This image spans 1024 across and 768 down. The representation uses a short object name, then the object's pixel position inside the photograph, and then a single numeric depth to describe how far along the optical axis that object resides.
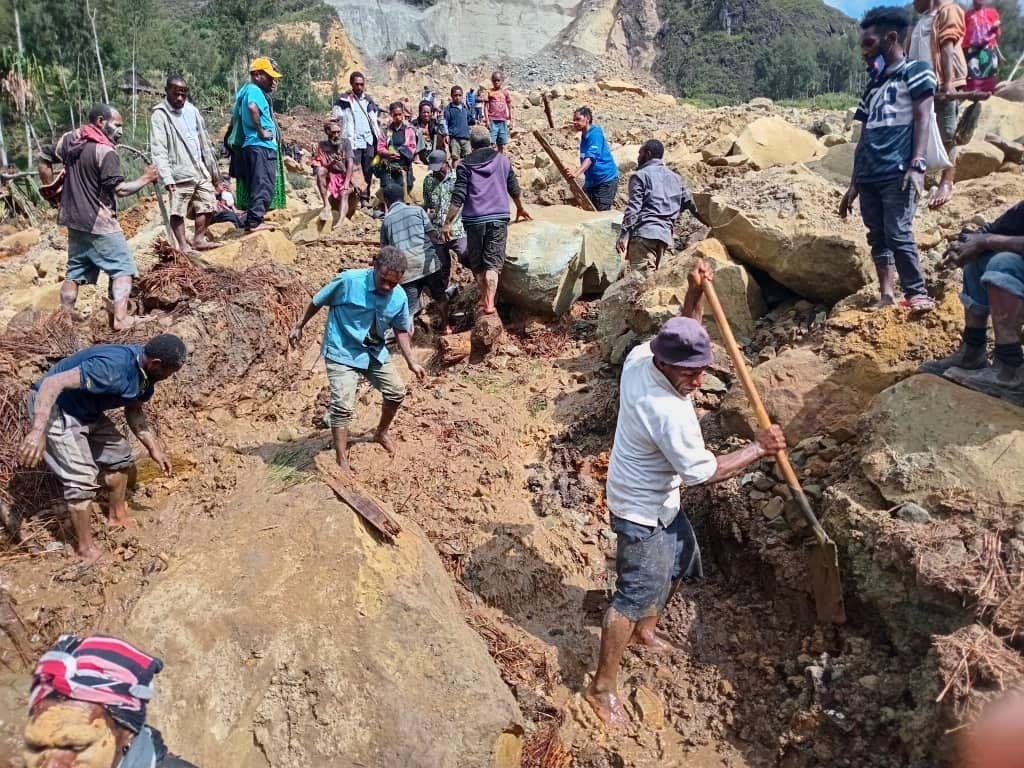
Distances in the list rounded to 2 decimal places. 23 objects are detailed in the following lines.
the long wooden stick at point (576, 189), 7.85
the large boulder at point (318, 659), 2.71
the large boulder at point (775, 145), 9.03
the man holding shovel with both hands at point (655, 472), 2.70
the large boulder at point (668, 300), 5.12
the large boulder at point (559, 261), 6.39
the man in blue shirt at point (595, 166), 7.62
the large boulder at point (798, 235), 4.70
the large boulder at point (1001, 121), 7.20
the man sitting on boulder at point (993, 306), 2.99
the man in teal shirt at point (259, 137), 6.29
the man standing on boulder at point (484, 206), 5.95
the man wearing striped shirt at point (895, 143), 3.72
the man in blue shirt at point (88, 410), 3.57
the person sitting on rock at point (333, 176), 8.84
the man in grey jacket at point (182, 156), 5.84
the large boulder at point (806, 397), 3.78
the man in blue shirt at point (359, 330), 4.17
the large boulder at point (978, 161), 6.02
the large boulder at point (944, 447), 2.84
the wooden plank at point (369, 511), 3.43
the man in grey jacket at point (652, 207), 5.94
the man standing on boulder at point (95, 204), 4.84
